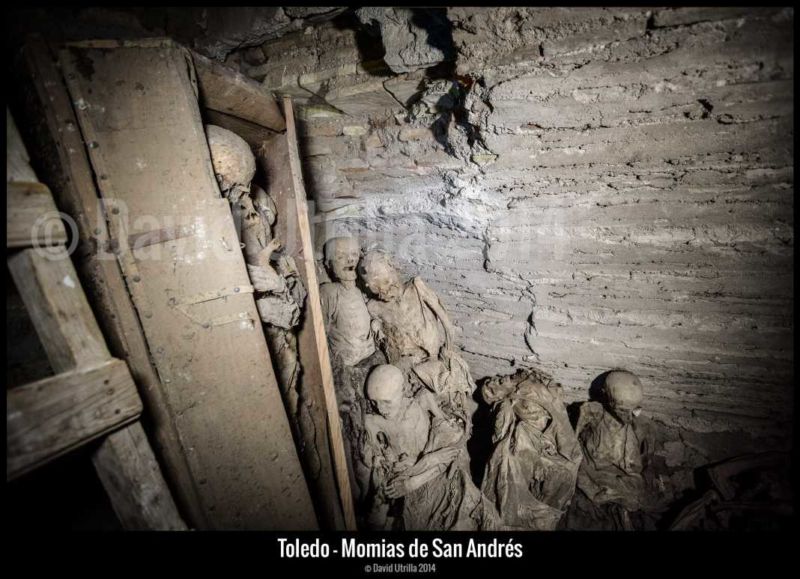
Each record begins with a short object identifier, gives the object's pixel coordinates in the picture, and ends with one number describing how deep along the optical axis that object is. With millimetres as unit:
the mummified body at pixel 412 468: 2645
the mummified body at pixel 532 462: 2676
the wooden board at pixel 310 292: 2295
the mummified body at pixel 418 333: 3213
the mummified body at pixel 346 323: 3178
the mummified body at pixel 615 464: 2812
